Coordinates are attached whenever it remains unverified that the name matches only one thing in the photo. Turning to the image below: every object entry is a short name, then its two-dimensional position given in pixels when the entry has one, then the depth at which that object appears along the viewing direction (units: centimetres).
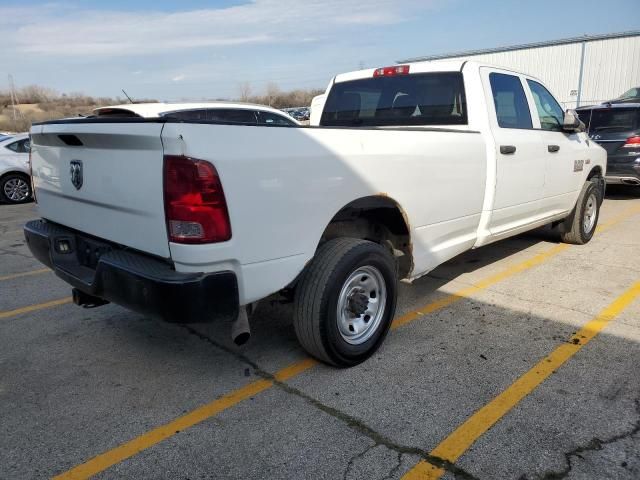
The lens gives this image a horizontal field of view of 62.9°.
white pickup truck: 250
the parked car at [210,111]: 939
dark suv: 938
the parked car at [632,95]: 1639
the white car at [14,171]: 1174
